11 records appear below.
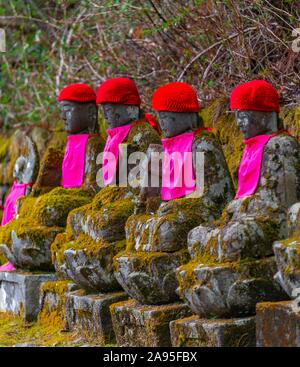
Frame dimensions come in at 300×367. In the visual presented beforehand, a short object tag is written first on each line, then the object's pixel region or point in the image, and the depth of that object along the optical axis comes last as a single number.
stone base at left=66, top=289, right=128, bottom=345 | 13.97
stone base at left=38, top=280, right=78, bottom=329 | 15.55
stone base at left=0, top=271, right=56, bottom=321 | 16.55
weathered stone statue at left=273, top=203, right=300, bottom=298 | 10.06
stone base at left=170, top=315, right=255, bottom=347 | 11.17
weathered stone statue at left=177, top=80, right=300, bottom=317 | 11.18
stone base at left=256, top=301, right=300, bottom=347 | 10.09
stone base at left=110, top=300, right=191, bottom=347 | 12.52
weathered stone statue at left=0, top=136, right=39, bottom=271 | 18.59
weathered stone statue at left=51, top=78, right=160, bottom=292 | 14.07
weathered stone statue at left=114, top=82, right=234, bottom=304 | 12.67
